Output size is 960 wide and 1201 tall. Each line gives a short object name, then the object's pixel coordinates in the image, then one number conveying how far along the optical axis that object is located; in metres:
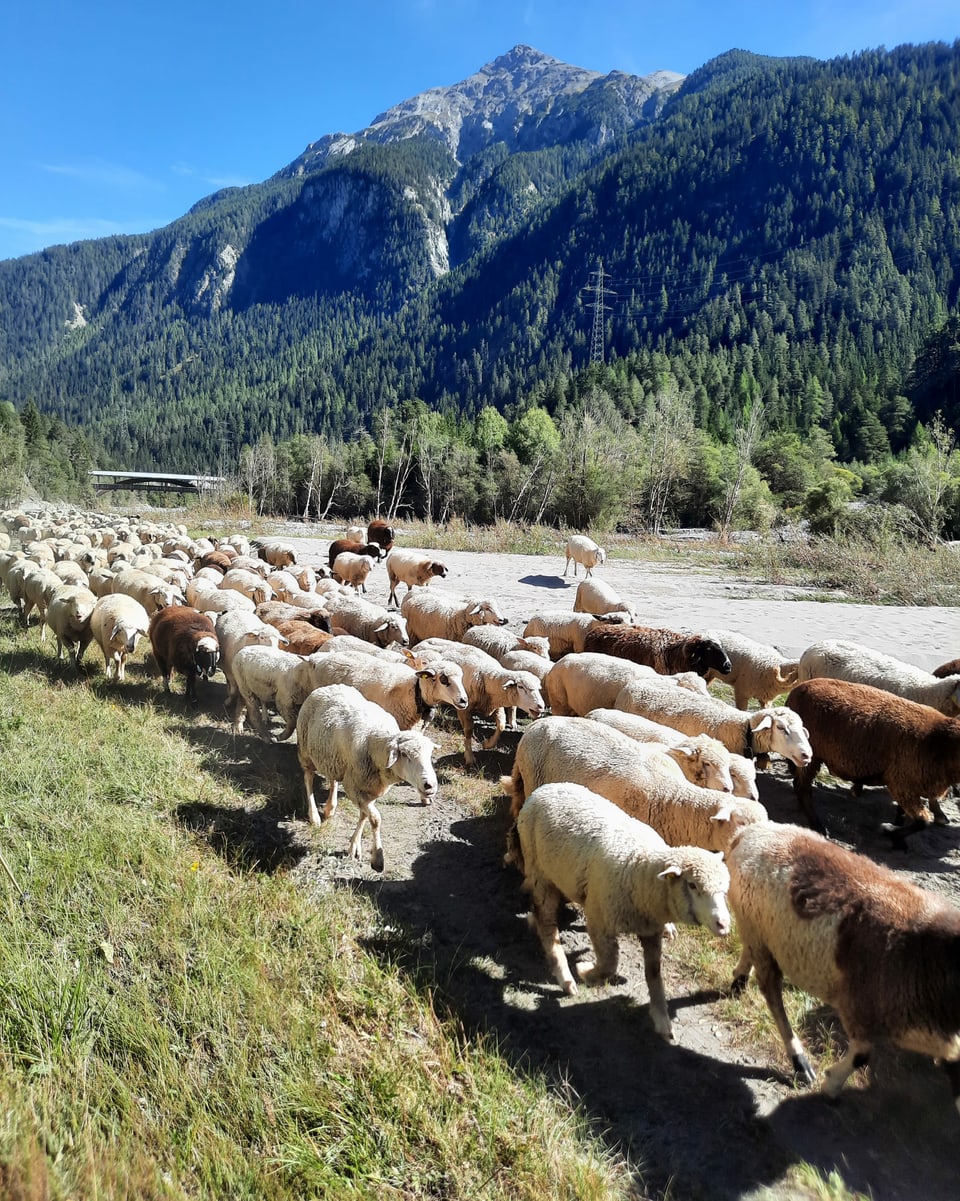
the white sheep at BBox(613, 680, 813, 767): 6.33
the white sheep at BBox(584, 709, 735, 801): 5.77
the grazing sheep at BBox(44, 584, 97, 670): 10.95
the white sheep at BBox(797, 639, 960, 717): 7.54
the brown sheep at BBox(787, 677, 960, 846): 6.04
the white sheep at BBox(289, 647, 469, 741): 7.26
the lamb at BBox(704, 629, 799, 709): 9.24
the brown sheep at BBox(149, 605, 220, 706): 9.34
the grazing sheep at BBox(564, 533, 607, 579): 22.00
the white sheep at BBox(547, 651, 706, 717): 8.23
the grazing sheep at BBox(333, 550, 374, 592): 19.42
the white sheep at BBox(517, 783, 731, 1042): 4.07
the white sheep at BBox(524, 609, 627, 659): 11.05
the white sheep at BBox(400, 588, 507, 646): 11.60
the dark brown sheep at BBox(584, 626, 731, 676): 9.17
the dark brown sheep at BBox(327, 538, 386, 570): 21.50
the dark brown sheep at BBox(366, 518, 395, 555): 25.91
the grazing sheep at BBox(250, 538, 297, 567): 20.25
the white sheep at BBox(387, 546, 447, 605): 17.97
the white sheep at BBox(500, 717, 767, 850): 5.14
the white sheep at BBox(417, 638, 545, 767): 8.07
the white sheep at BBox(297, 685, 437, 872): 5.65
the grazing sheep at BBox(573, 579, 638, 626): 13.91
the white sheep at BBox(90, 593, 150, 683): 10.25
